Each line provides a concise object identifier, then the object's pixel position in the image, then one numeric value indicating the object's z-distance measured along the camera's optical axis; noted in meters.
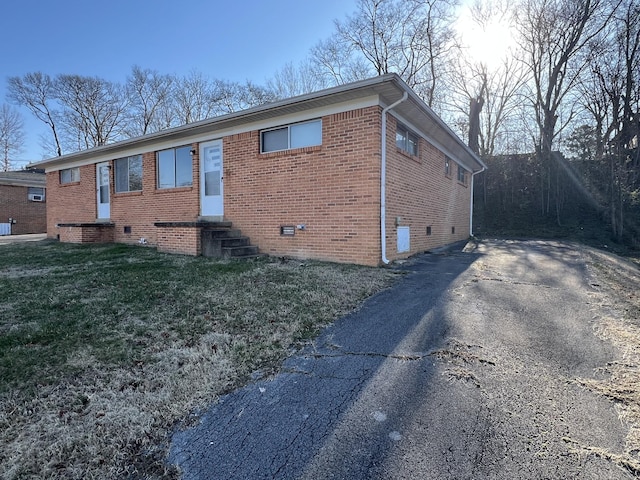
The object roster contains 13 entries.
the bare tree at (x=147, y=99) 28.98
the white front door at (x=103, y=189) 11.57
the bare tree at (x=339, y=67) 21.66
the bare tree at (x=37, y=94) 26.97
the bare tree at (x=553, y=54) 16.02
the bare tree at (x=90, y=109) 27.59
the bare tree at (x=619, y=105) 13.23
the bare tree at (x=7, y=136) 29.76
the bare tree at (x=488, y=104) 20.97
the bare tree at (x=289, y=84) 22.83
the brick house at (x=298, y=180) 6.46
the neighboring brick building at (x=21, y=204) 20.34
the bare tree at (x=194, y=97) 27.36
